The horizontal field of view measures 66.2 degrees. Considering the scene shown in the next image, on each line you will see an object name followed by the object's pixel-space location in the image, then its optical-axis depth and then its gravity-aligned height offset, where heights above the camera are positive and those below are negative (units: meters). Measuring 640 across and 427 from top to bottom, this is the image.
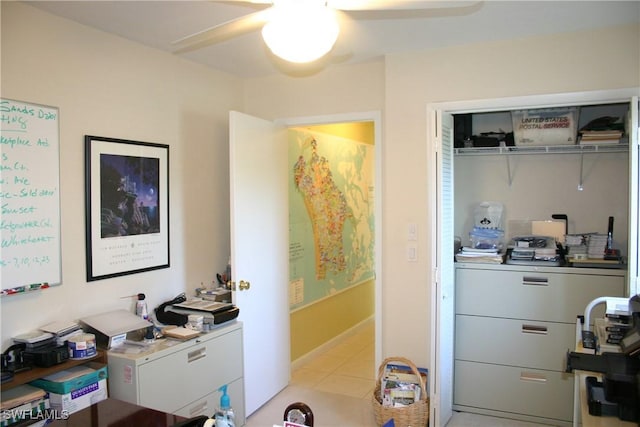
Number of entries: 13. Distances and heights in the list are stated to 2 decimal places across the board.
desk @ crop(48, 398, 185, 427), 1.69 -0.74
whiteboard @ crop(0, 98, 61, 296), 2.25 +0.07
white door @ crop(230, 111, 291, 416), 3.24 -0.28
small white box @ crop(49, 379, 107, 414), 2.22 -0.87
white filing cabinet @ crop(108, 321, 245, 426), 2.45 -0.89
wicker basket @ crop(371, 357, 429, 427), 2.94 -1.23
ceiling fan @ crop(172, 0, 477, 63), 1.51 +0.59
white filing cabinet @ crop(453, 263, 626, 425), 3.20 -0.87
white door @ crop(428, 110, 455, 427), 3.04 -0.37
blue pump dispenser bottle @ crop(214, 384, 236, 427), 1.40 -0.63
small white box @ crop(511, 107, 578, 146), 3.37 +0.56
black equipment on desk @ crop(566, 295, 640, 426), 1.63 -0.59
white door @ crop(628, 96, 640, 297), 2.55 +0.02
